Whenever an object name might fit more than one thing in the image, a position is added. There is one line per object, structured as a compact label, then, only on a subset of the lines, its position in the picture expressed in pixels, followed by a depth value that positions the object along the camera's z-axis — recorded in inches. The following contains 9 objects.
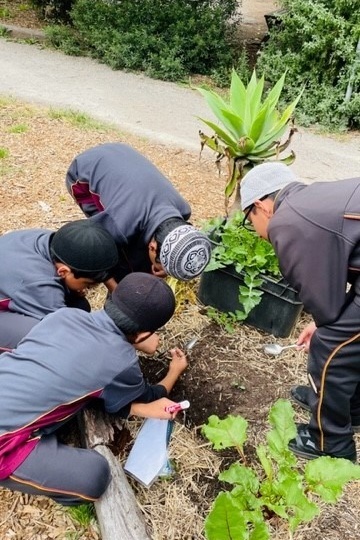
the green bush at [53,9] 365.4
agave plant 129.6
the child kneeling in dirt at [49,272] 98.0
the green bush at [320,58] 258.7
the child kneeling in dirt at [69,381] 81.0
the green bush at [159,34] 309.3
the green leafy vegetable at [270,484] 69.6
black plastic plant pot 121.2
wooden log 78.8
